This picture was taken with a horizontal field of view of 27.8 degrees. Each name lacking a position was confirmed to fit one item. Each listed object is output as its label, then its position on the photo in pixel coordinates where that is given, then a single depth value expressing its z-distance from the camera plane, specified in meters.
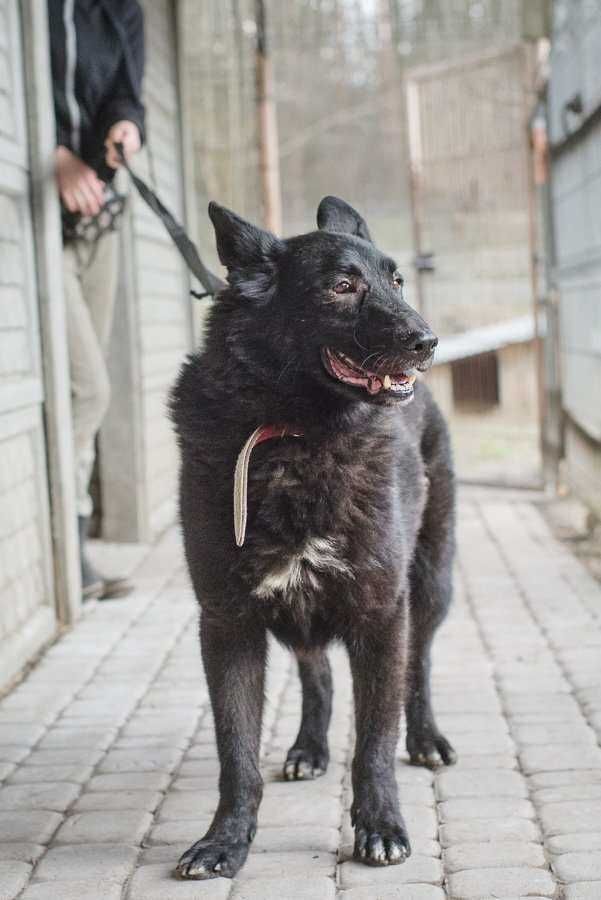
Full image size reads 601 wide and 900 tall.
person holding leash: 4.92
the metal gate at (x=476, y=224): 9.01
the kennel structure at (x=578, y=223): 6.37
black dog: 2.70
